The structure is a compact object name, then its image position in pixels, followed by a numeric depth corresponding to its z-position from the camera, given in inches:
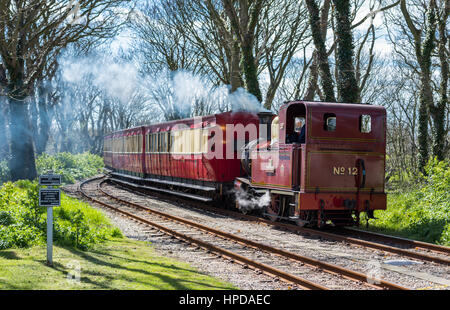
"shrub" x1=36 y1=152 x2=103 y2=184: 1283.1
